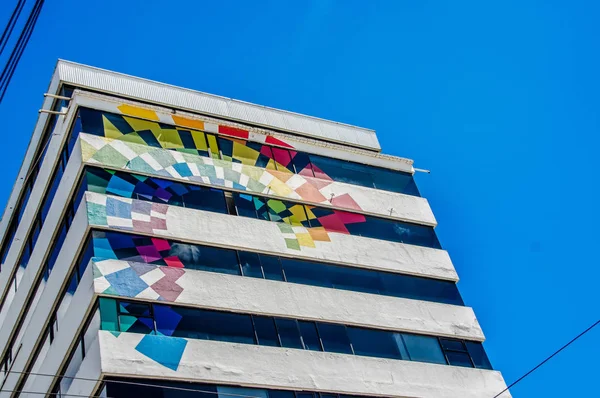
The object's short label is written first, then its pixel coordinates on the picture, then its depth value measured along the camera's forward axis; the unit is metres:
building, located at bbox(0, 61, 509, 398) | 23.94
